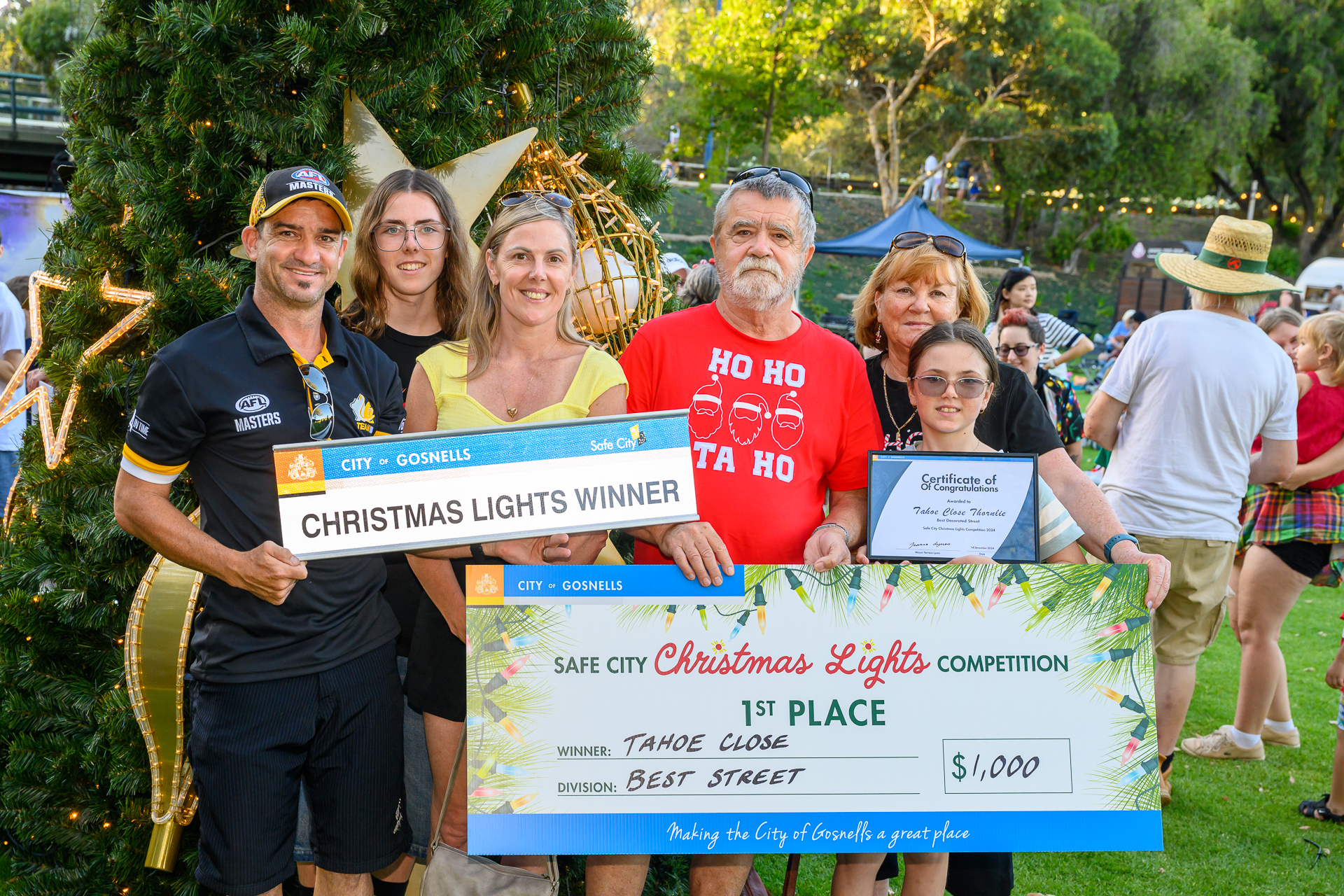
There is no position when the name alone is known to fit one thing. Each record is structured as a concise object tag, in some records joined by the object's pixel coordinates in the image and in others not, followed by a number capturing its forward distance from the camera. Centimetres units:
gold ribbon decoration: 265
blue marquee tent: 1514
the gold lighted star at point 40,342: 278
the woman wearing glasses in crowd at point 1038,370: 497
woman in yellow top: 244
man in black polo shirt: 218
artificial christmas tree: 270
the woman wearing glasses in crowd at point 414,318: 253
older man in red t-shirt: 255
